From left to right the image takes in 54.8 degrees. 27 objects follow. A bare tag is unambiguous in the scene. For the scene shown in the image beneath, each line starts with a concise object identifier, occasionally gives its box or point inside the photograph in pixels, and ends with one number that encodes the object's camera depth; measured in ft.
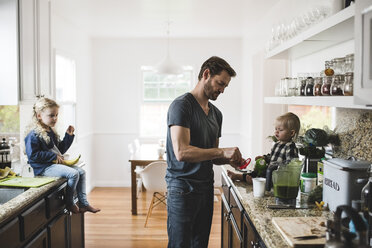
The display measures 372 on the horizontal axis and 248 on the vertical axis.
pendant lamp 15.34
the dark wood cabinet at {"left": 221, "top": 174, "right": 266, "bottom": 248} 5.96
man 6.68
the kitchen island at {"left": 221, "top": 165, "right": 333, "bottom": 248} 5.05
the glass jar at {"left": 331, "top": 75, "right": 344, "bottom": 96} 5.70
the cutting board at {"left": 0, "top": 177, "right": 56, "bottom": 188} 7.60
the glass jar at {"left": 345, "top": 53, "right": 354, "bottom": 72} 5.69
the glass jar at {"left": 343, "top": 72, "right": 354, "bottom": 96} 5.20
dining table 15.01
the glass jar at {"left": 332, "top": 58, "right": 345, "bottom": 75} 6.07
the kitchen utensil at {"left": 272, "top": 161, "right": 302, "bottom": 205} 6.09
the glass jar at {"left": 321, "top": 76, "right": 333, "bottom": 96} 6.03
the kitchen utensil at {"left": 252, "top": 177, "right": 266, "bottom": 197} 6.69
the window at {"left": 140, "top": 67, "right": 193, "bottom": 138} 21.02
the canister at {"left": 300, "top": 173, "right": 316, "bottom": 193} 6.98
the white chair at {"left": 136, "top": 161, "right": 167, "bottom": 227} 13.54
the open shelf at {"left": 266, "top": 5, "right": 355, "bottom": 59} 5.33
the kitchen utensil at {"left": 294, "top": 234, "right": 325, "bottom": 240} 4.50
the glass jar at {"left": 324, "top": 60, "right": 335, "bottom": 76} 6.04
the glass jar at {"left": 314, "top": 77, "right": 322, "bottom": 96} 6.42
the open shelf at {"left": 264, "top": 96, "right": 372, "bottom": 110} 5.06
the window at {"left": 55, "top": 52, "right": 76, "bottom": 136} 15.65
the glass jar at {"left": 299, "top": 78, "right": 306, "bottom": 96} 7.22
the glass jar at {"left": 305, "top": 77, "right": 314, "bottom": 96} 6.82
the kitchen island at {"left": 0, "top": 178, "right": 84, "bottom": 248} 6.10
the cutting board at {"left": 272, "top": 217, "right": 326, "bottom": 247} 4.37
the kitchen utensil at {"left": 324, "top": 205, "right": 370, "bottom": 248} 3.59
